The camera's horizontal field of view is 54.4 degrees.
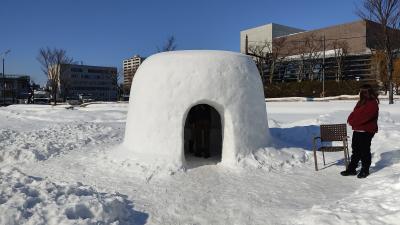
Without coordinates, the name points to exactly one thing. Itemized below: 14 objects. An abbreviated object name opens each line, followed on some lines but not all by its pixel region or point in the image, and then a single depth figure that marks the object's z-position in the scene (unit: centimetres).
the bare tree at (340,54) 4412
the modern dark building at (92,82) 8031
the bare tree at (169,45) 3615
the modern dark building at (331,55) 4616
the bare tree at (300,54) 4487
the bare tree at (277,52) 4203
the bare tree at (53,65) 4016
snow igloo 735
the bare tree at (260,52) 4007
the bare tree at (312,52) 4488
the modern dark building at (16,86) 6741
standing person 644
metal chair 740
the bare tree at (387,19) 2016
